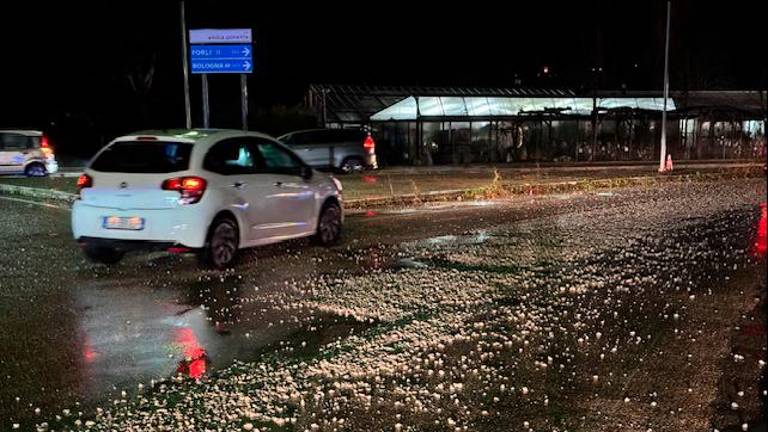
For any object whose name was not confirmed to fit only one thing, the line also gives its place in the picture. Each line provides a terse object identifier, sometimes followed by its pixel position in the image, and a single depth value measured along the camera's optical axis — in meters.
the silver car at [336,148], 25.97
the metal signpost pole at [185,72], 22.20
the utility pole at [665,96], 27.38
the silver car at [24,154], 24.42
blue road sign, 21.14
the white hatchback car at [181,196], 9.21
